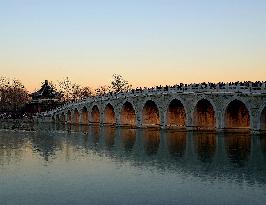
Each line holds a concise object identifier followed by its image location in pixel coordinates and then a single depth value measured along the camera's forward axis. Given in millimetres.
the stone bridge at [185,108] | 42531
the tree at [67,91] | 141450
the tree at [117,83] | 129000
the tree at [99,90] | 153075
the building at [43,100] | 109375
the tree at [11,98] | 125125
